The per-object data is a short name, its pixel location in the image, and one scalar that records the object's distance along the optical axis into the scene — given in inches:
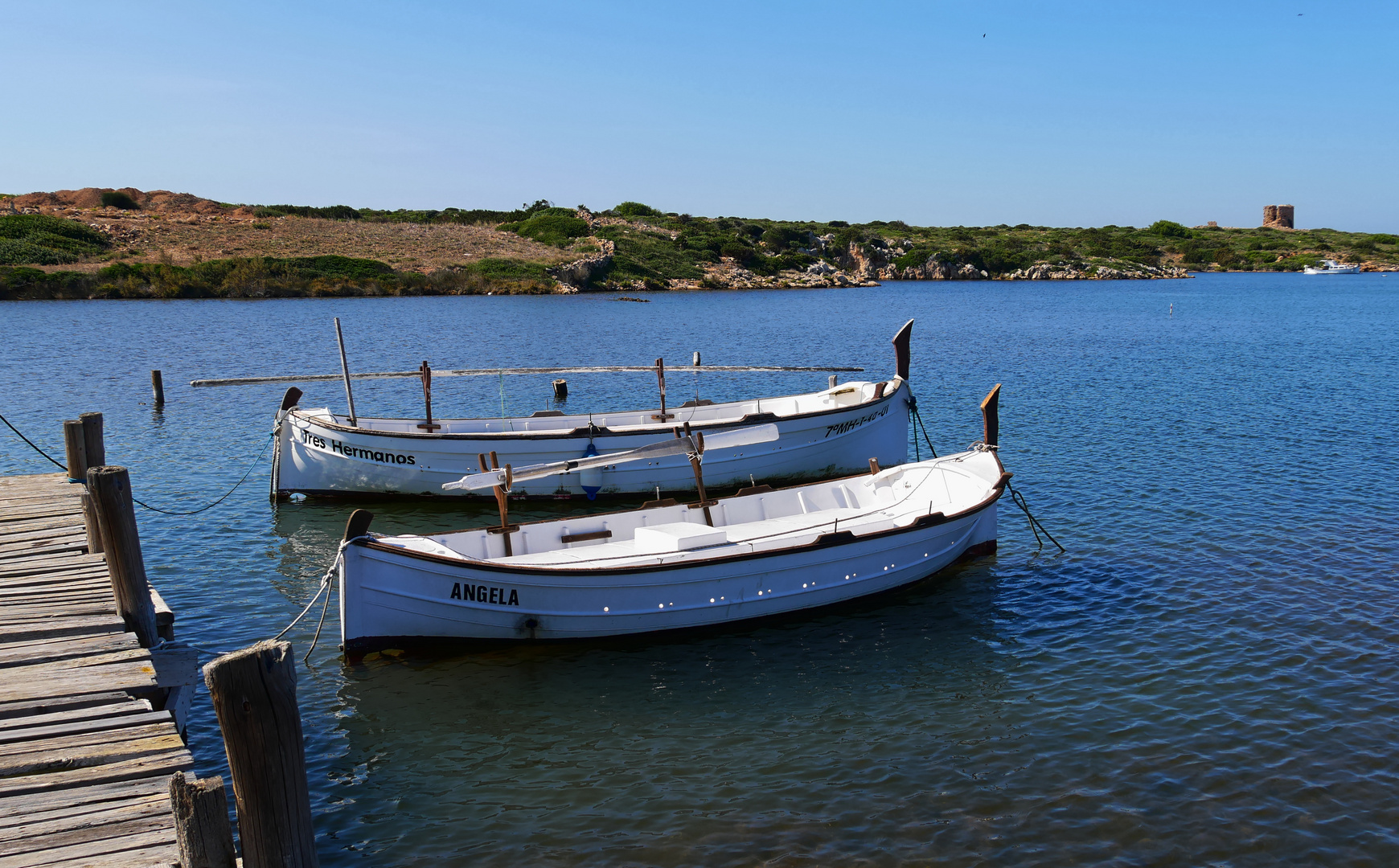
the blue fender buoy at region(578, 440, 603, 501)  871.7
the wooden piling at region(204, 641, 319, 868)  241.4
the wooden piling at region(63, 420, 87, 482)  614.2
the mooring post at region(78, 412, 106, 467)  595.2
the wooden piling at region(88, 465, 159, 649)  415.2
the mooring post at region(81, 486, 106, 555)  477.1
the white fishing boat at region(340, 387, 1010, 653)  518.3
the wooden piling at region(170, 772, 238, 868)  230.7
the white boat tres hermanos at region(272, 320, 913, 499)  853.8
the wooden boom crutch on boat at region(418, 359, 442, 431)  896.9
